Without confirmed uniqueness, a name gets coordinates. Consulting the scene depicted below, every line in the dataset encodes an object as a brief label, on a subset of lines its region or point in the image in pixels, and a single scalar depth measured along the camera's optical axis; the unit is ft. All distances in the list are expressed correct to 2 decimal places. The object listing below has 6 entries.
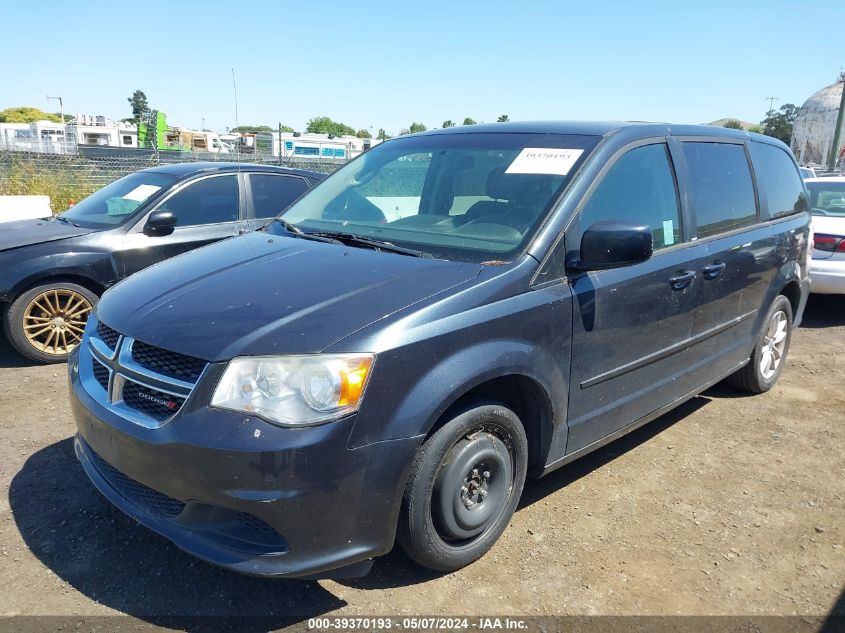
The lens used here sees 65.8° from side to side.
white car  22.82
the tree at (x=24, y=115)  326.65
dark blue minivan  7.32
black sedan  17.58
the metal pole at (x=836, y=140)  77.61
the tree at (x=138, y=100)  304.05
